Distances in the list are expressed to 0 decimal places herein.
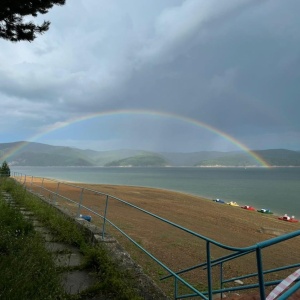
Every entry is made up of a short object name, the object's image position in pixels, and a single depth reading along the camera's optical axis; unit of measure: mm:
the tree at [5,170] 29097
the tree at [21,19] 5480
